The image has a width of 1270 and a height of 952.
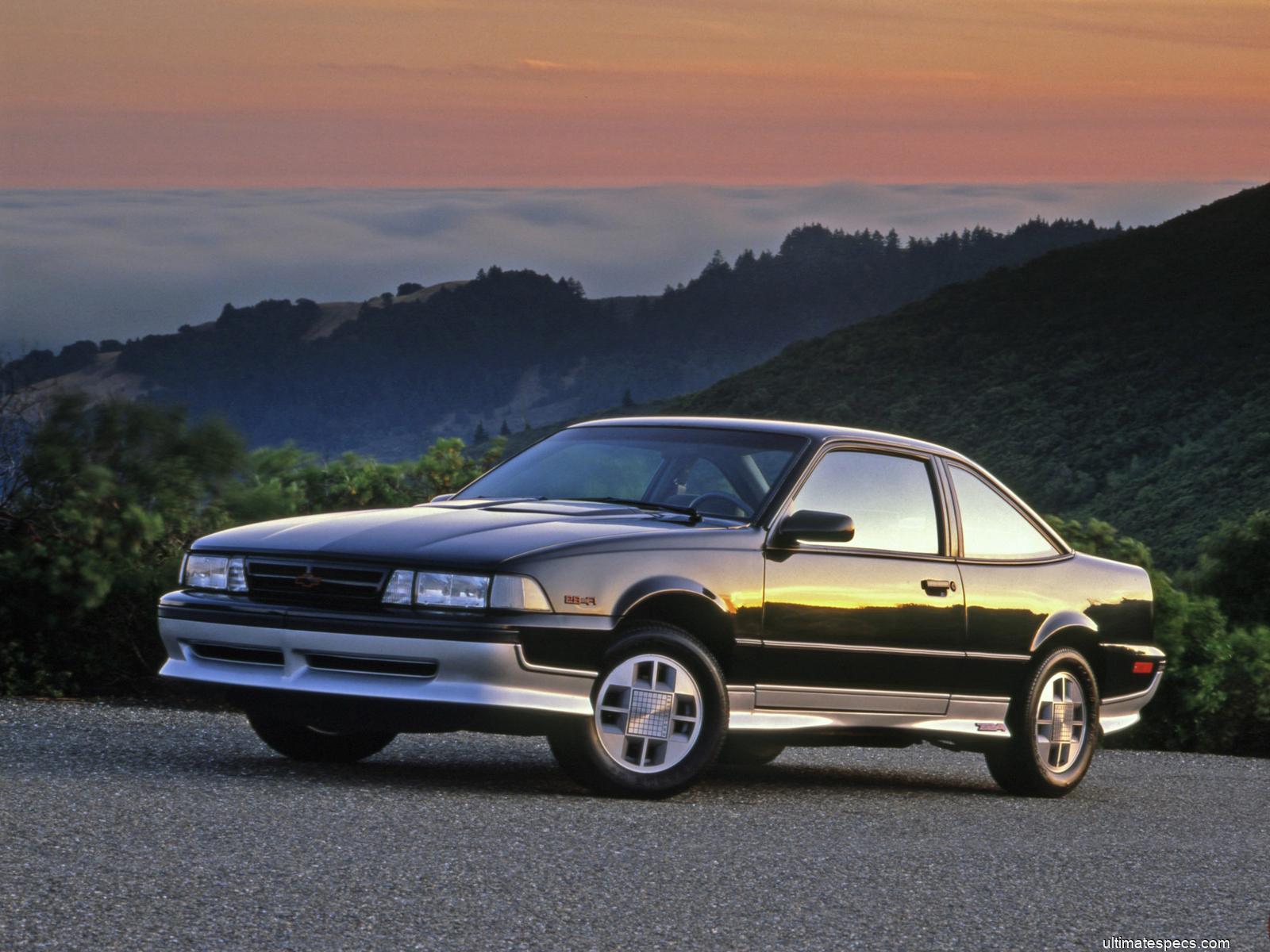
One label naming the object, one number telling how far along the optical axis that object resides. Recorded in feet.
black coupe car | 40.73
